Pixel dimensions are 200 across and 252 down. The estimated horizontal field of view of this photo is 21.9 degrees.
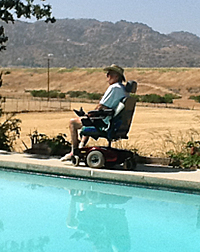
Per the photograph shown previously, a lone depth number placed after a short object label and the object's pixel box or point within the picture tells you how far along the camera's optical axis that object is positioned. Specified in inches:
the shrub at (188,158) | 343.3
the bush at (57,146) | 396.2
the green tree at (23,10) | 418.6
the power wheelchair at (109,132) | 319.9
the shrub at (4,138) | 432.8
